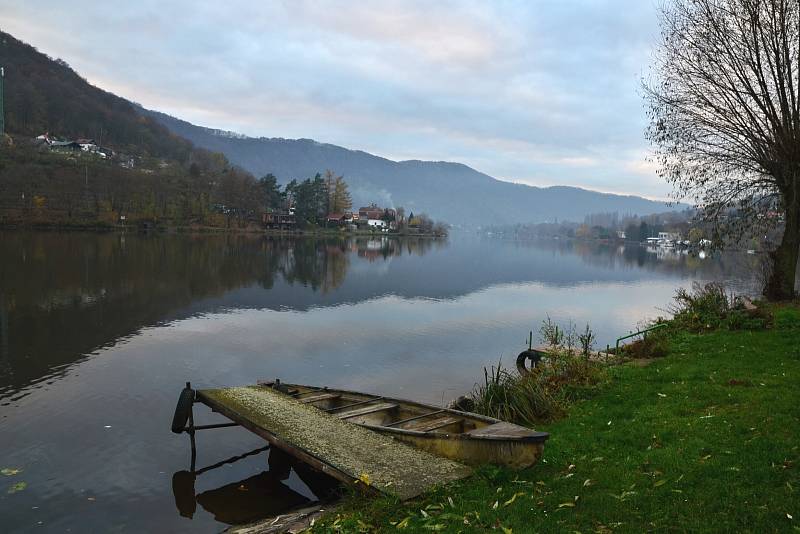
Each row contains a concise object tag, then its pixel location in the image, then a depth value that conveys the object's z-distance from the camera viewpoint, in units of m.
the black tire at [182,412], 13.75
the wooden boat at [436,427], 9.31
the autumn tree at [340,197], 169.91
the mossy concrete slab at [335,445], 9.37
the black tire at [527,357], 19.88
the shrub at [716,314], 20.23
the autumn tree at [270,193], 157.35
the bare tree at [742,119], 23.03
